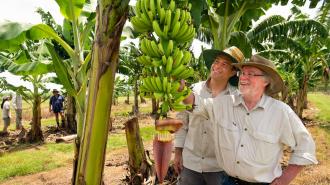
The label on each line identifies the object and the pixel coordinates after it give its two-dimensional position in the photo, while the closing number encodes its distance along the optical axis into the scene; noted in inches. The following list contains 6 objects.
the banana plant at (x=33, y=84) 188.7
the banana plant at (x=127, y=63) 326.8
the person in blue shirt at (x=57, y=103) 456.8
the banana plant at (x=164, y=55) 61.1
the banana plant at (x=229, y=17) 173.3
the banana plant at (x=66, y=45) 129.4
